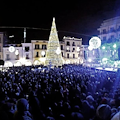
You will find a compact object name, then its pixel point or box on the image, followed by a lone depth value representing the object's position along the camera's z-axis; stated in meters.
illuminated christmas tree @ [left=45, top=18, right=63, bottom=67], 31.66
